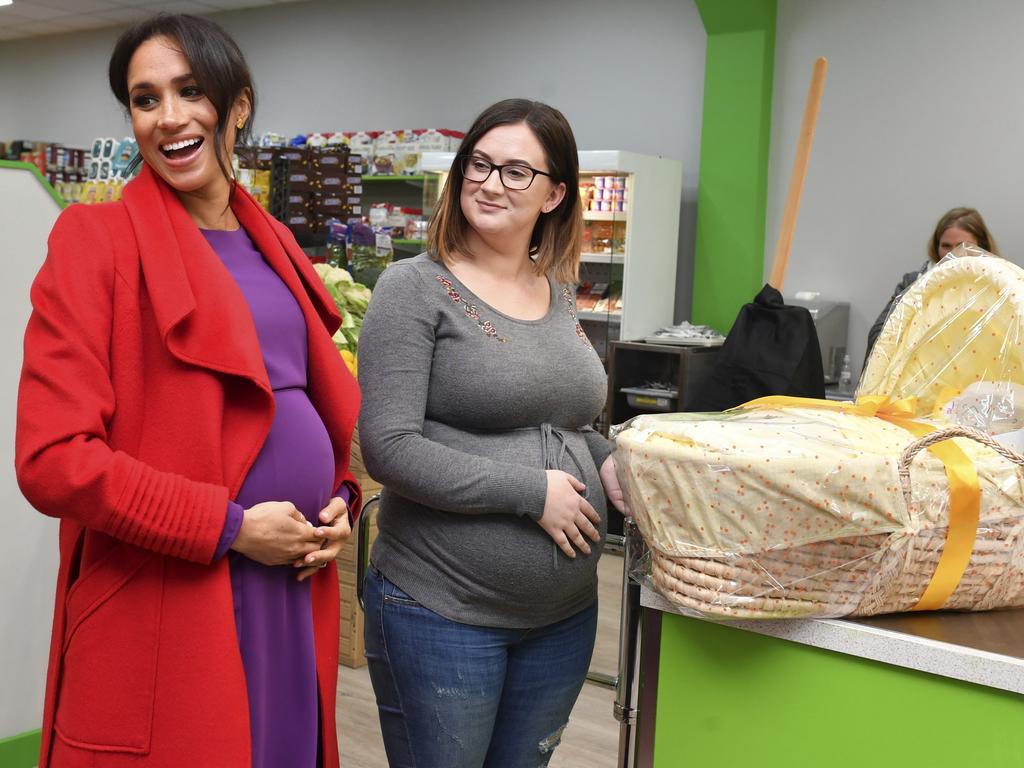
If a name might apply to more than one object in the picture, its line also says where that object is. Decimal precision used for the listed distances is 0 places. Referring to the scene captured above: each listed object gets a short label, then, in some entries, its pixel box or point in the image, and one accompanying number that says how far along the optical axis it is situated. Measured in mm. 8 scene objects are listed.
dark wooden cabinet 5379
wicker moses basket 1143
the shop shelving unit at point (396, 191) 7021
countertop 1153
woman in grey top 1454
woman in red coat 1147
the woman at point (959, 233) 4582
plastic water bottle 5402
